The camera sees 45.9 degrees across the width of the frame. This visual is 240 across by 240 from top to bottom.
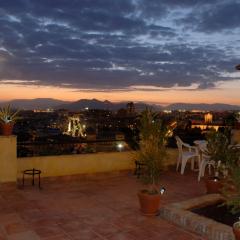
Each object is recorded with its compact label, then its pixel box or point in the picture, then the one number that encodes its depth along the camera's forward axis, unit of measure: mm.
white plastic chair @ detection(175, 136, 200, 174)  6147
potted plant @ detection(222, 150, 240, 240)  2683
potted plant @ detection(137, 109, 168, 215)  3772
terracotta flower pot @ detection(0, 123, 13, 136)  4903
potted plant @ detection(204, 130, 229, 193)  4433
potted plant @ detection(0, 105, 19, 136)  4906
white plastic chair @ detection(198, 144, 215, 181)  5705
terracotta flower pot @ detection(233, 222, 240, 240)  2622
